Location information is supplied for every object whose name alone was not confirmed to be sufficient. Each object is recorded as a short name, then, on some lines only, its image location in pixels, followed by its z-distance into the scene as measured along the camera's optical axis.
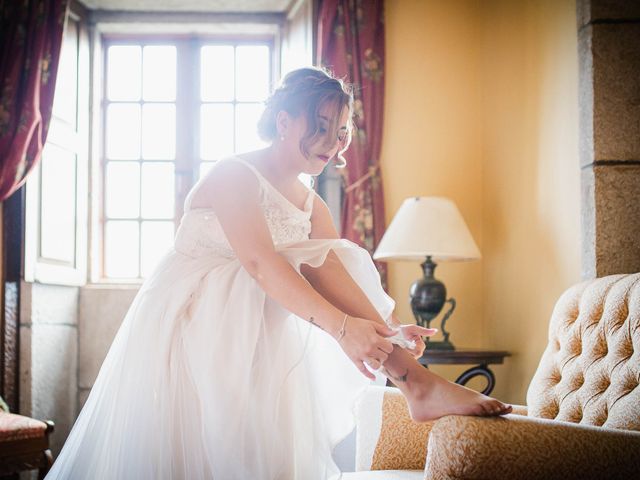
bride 1.48
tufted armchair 1.14
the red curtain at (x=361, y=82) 3.49
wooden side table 2.95
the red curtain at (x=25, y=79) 3.25
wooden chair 2.63
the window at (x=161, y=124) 3.99
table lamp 3.03
